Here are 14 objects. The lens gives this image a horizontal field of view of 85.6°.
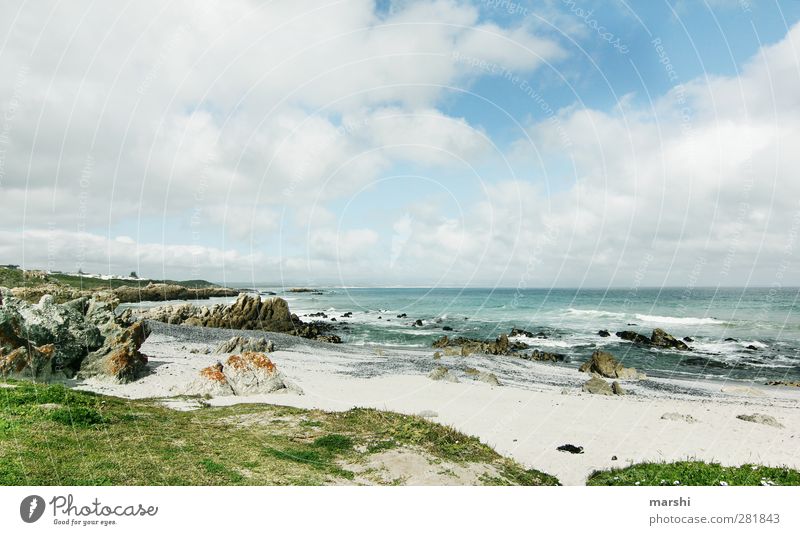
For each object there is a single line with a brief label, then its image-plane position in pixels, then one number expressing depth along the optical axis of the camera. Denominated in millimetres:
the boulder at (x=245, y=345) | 30486
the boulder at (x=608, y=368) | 31953
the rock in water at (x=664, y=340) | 49062
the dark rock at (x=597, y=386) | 24375
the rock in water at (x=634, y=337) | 52706
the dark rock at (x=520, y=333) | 59250
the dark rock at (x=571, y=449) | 13086
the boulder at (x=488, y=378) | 25345
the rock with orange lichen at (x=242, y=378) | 17938
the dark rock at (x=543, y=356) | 40753
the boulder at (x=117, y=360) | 18672
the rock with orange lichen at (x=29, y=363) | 15227
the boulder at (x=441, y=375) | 24847
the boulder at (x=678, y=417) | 17234
